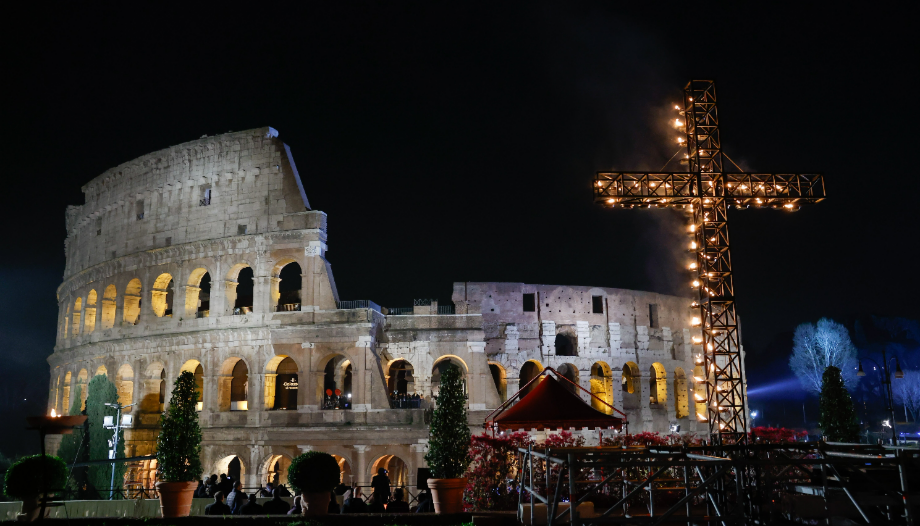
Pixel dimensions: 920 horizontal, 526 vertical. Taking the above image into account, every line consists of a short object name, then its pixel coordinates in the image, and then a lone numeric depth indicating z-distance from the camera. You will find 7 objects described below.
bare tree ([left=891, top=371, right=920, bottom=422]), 55.47
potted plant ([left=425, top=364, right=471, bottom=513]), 12.72
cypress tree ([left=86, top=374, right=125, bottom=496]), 27.06
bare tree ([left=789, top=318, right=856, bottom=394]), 56.44
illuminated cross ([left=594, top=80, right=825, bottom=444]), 21.42
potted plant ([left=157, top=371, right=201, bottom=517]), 15.34
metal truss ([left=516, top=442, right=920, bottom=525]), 7.06
